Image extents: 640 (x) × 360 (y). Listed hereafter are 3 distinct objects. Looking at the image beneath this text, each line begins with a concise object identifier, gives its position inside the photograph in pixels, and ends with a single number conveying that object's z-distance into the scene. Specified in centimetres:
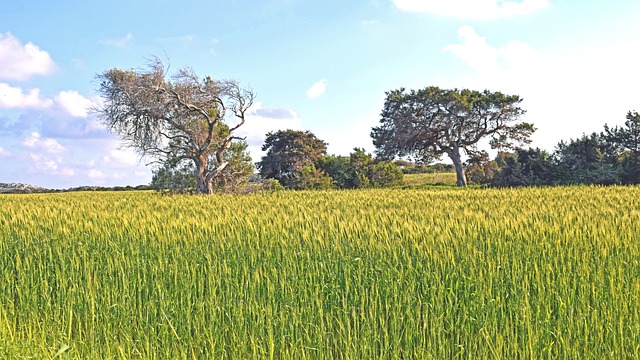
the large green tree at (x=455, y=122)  3584
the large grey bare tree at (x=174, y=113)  2270
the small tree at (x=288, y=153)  3341
